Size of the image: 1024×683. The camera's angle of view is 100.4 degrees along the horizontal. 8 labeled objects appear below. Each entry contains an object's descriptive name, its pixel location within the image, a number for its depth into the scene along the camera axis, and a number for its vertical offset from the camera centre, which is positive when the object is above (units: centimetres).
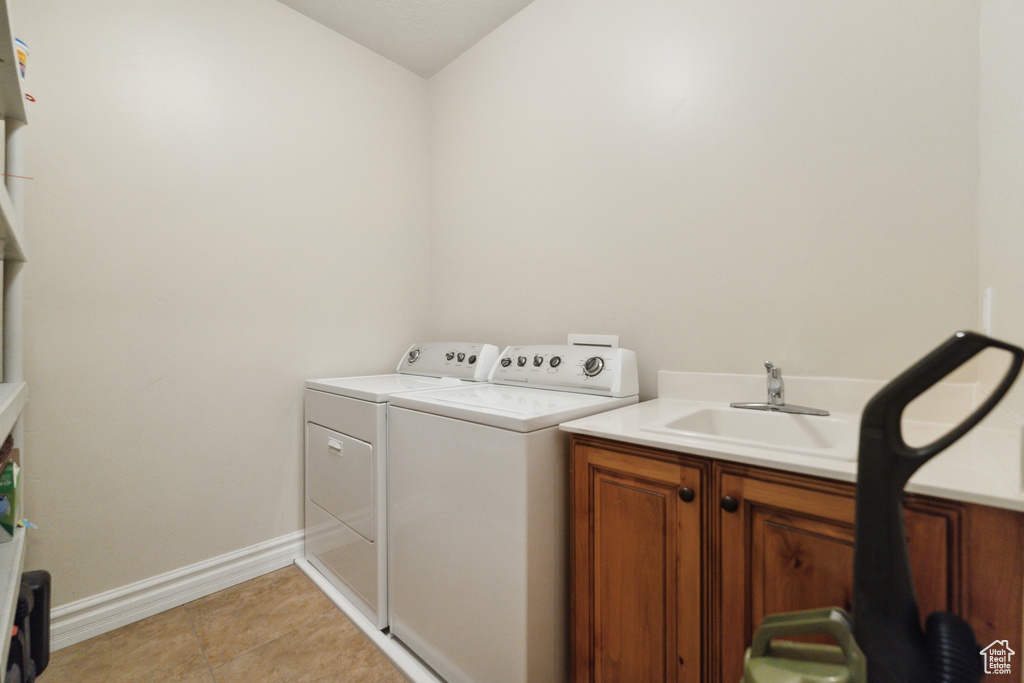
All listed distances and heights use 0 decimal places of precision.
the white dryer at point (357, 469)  152 -50
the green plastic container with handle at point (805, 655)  57 -46
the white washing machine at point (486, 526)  110 -52
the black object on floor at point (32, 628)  95 -68
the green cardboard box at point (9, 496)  102 -37
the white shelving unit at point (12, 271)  83 +21
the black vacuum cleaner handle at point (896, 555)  50 -27
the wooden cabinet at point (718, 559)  67 -42
